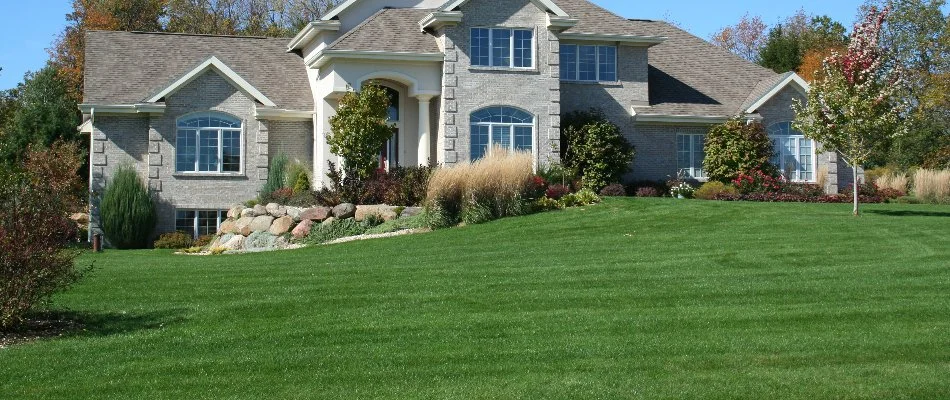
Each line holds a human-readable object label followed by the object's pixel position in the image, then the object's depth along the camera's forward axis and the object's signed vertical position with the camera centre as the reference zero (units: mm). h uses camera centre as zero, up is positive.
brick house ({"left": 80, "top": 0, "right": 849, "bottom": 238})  29234 +3143
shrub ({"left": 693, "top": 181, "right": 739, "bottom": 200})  30172 +539
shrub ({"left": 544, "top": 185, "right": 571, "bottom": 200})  26453 +393
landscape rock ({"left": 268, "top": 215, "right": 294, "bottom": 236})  26344 -435
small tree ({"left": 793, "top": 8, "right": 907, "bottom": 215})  23297 +2274
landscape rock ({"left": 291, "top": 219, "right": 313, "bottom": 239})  25738 -509
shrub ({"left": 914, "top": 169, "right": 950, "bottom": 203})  33344 +767
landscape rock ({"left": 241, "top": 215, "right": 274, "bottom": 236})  26828 -443
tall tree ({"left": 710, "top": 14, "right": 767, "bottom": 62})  63406 +9692
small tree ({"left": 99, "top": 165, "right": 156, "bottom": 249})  29656 -130
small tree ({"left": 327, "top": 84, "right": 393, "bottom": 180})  27344 +1832
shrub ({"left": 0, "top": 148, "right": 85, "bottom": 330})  12273 -454
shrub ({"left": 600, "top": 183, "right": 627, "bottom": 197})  29797 +482
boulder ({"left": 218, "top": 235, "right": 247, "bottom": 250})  26609 -869
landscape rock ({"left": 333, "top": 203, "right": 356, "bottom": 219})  26000 -91
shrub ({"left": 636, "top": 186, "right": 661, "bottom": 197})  30811 +478
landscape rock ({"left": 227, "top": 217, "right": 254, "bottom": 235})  27188 -451
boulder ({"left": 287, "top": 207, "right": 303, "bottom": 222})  26625 -130
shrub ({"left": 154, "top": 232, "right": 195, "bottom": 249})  29516 -927
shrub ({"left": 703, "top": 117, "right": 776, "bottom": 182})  31445 +1680
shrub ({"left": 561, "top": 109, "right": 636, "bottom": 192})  30219 +1544
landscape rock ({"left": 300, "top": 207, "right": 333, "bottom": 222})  26198 -156
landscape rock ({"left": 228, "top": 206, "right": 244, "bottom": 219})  28597 -150
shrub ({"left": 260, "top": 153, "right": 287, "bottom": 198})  30328 +843
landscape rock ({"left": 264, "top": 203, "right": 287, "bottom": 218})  27078 -85
